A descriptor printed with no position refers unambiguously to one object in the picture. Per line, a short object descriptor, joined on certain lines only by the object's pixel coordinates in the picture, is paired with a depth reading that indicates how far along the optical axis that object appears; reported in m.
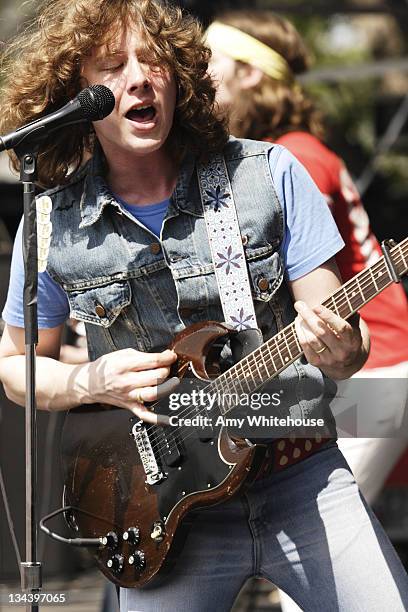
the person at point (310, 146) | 6.75
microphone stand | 4.83
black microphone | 4.85
